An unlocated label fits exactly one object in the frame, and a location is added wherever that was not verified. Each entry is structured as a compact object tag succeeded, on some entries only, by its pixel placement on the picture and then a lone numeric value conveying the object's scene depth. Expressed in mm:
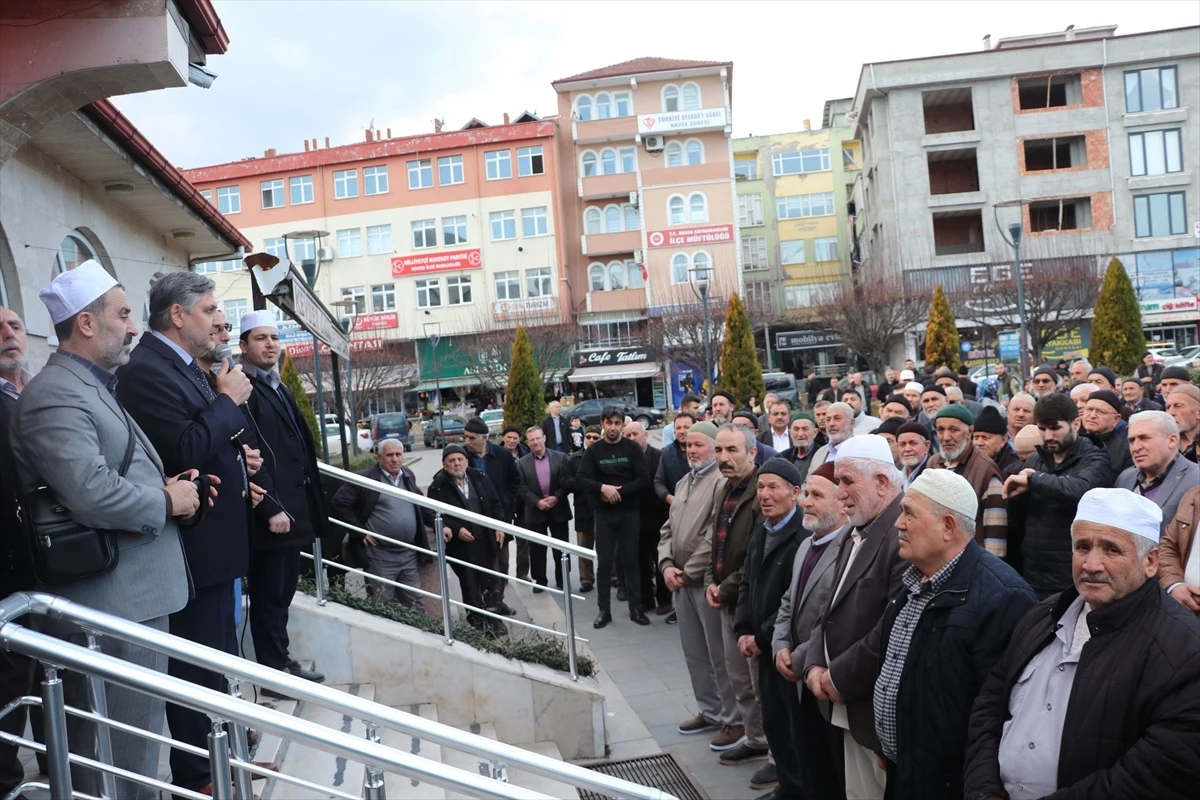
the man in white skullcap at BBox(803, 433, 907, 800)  4297
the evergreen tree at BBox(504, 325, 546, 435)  20797
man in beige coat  6719
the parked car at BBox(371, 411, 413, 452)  37812
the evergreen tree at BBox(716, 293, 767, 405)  23188
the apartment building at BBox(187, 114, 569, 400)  48625
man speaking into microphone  3838
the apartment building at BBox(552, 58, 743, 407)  47906
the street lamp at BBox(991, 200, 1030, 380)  20130
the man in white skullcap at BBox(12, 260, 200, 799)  3172
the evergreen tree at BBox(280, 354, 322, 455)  22625
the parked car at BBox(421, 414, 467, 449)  37375
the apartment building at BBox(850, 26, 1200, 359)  41344
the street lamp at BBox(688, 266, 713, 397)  25739
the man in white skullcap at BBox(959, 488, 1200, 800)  2865
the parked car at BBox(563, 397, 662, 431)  36512
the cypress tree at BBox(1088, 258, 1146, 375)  22922
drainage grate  5969
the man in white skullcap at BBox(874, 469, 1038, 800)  3623
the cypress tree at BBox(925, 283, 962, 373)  26583
